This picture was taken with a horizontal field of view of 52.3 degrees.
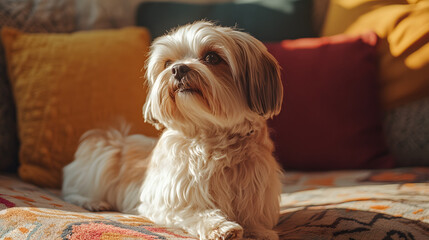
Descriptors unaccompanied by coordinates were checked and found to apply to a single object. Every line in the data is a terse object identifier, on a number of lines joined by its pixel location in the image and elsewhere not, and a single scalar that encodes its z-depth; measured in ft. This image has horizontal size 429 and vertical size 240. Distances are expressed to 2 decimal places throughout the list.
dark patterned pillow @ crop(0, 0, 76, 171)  6.50
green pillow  7.89
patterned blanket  3.53
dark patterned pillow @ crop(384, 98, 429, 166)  6.52
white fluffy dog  4.14
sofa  6.31
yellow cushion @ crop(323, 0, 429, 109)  6.56
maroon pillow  6.77
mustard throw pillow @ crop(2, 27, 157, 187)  6.28
